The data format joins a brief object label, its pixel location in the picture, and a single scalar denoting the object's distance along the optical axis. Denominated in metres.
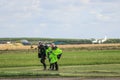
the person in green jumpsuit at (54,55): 32.56
